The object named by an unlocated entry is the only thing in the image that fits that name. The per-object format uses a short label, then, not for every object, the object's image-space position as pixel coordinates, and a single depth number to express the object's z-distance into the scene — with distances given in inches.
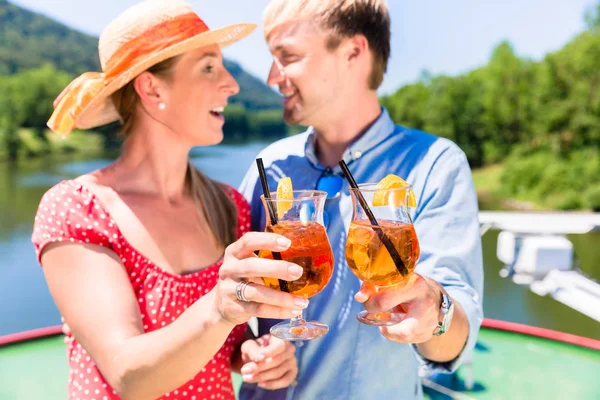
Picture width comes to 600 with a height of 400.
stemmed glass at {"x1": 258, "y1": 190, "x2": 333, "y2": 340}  53.4
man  71.6
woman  59.3
